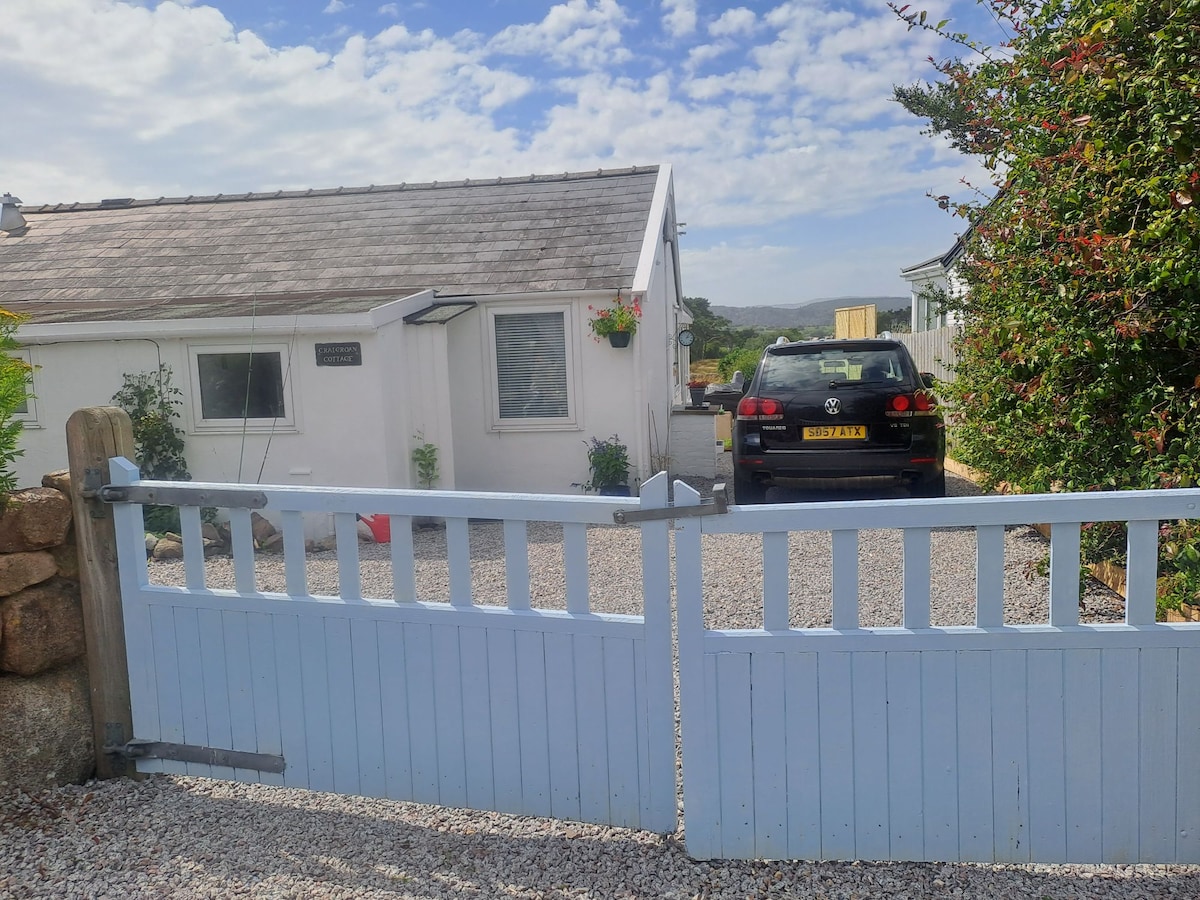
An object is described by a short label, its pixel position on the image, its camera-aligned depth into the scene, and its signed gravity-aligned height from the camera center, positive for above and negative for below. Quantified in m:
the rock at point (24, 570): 3.51 -0.65
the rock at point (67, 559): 3.69 -0.64
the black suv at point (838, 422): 8.52 -0.55
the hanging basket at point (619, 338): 11.13 +0.43
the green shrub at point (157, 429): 9.77 -0.36
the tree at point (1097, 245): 3.74 +0.48
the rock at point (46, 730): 3.54 -1.29
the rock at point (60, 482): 3.71 -0.33
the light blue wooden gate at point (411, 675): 3.01 -1.02
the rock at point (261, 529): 9.27 -1.43
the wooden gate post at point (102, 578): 3.60 -0.71
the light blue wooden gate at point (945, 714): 2.76 -1.08
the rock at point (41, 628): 3.53 -0.88
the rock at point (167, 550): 8.63 -1.45
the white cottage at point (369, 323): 9.86 +0.71
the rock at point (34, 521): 3.52 -0.46
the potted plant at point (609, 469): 11.26 -1.15
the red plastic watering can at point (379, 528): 9.38 -1.46
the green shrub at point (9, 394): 3.55 +0.03
